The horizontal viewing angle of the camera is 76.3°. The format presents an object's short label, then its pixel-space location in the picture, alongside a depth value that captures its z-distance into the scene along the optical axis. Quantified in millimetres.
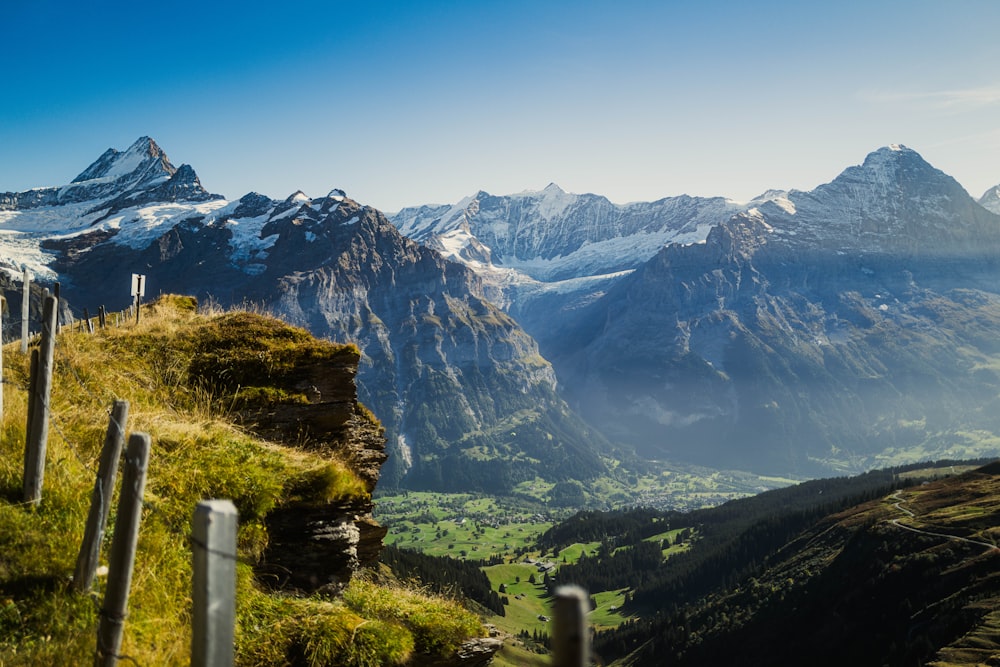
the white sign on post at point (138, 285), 23669
